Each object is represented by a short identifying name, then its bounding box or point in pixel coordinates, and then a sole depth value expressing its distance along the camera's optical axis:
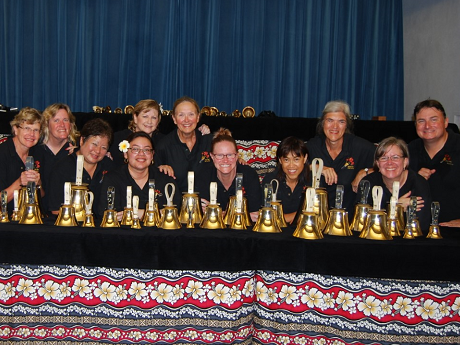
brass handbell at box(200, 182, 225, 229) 2.40
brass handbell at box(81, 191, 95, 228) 2.39
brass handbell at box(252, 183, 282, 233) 2.35
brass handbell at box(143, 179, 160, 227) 2.44
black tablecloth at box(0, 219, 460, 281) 2.10
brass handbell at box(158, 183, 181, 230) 2.37
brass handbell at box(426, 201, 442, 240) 2.32
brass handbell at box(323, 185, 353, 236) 2.33
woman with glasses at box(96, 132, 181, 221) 2.88
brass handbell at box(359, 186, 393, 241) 2.23
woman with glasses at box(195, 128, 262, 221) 2.93
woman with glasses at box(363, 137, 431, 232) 2.75
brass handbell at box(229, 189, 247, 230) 2.42
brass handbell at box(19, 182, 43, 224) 2.38
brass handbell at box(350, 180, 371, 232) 2.41
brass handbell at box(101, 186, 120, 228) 2.38
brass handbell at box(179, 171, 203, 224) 2.46
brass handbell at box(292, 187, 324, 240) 2.22
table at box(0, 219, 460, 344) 2.09
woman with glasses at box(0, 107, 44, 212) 3.21
